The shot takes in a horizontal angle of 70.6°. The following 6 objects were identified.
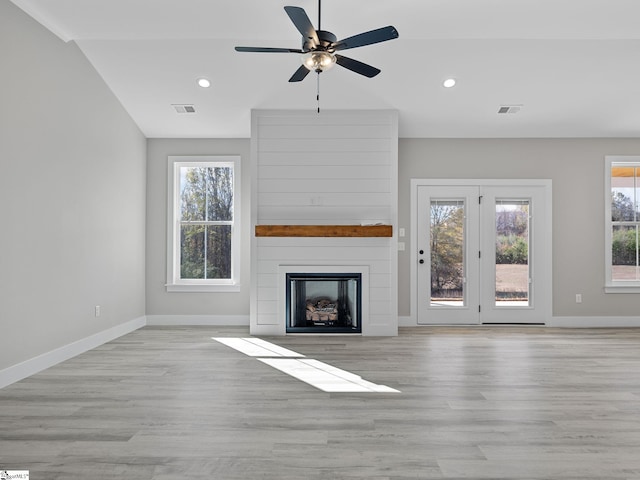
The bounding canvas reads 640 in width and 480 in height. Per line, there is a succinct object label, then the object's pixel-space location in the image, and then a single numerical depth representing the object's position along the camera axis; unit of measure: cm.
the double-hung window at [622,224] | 630
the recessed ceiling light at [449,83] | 518
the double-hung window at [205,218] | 641
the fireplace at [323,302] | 566
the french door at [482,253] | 633
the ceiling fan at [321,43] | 288
